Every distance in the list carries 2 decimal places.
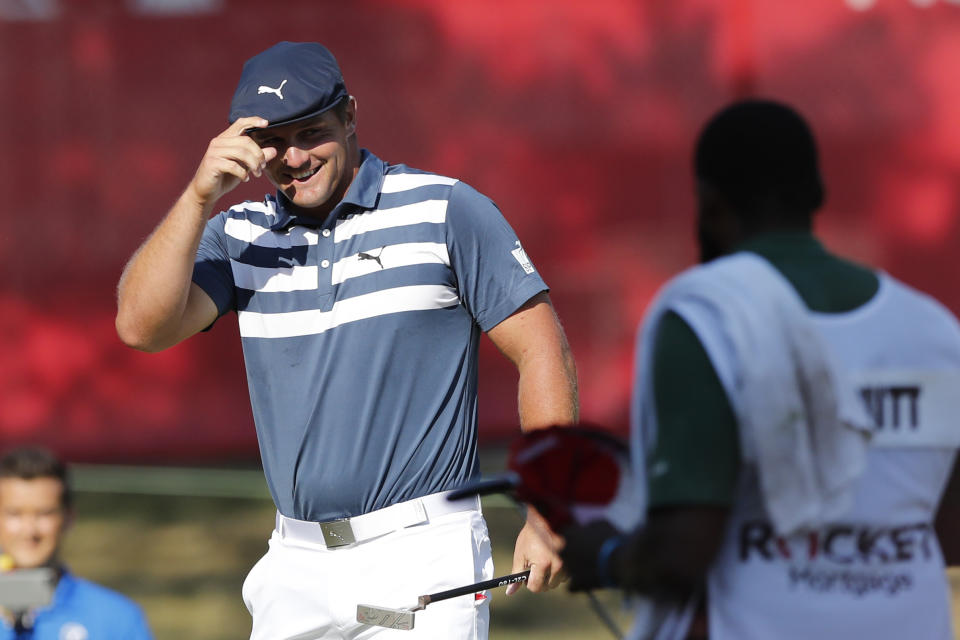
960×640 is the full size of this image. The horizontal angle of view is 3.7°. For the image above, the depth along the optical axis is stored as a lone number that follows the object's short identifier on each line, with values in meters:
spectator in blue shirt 25.00
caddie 23.79
